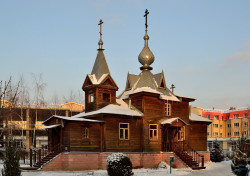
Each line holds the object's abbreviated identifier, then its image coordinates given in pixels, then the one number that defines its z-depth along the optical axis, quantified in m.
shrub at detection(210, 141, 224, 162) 37.66
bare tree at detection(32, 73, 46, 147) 48.56
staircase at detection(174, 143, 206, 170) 29.87
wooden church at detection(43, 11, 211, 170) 27.77
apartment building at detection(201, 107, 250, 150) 75.22
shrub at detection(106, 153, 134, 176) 22.34
